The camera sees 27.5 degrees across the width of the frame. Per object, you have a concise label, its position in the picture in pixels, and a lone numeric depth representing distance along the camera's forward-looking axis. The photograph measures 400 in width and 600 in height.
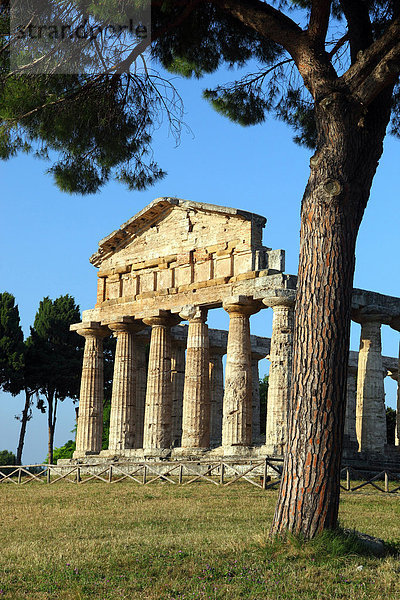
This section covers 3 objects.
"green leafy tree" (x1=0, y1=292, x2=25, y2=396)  50.38
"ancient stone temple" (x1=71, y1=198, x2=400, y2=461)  31.03
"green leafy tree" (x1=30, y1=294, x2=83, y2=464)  52.56
